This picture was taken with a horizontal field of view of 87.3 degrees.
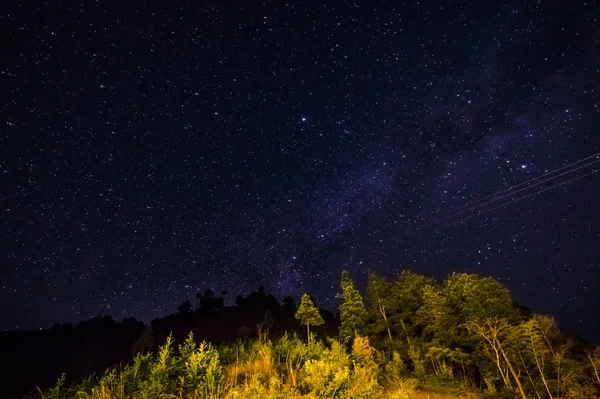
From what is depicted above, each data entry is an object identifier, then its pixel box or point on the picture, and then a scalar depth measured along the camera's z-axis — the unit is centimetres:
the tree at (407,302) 3353
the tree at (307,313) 3691
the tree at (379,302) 3409
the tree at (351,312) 3557
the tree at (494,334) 2336
